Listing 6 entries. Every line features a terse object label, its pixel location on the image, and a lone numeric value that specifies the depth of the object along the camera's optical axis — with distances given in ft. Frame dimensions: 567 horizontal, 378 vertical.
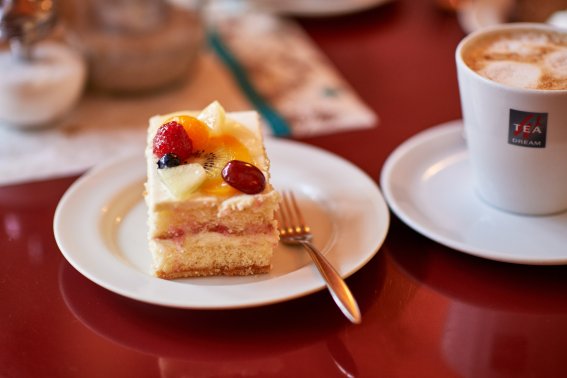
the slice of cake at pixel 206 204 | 1.97
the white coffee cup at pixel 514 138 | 2.06
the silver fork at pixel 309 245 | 1.92
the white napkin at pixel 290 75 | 2.67
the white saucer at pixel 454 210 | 2.09
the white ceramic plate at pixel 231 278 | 1.95
